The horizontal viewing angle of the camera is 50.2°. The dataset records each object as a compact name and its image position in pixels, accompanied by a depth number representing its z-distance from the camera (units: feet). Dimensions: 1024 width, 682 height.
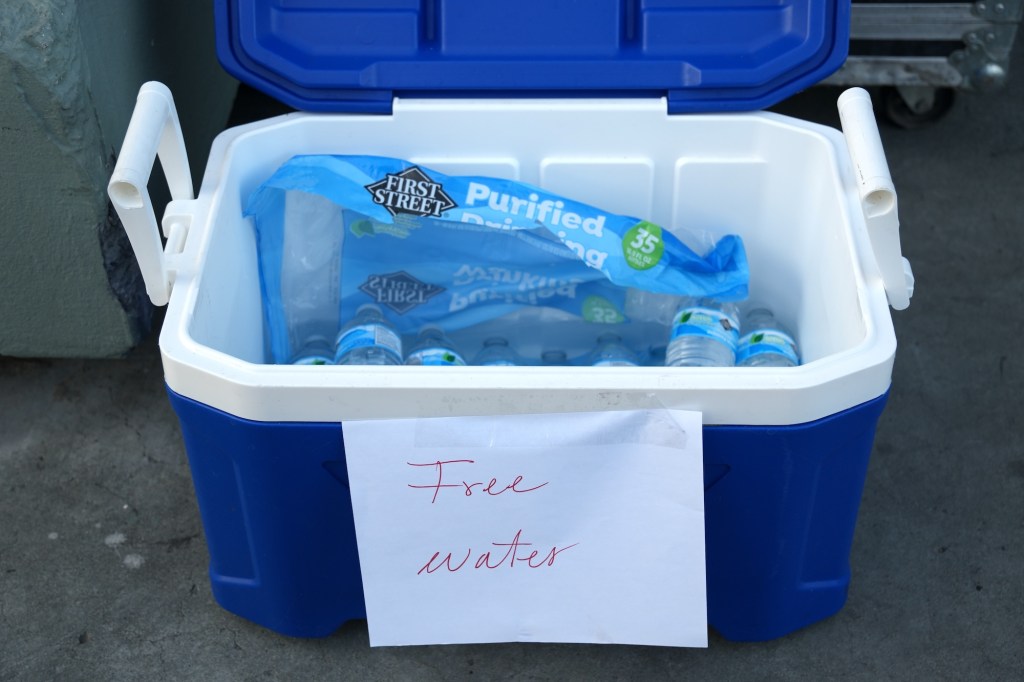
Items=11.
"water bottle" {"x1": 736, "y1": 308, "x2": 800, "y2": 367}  3.70
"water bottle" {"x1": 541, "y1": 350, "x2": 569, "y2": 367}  4.41
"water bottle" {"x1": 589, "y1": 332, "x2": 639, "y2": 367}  4.13
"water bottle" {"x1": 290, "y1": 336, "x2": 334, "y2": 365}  3.88
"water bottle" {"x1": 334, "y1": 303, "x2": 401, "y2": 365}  3.80
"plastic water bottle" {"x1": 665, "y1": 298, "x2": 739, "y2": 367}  3.78
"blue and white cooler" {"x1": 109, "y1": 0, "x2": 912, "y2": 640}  2.92
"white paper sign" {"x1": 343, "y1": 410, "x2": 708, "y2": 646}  2.96
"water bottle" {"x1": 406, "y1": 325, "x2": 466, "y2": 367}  3.67
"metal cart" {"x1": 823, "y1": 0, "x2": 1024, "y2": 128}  5.64
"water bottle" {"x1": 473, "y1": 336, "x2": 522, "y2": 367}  4.21
